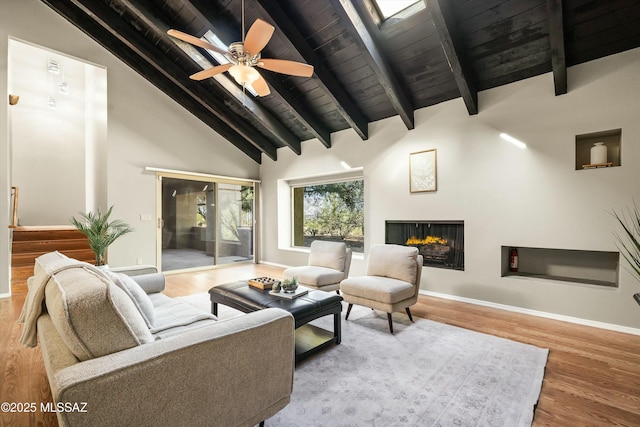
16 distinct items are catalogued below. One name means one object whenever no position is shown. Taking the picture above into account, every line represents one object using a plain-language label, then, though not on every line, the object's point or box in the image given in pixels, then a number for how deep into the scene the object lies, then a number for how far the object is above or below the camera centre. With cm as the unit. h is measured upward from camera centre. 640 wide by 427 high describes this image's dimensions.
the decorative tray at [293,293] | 262 -74
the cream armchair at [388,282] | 286 -74
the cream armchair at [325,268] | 358 -74
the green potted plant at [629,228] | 284 -17
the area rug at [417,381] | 168 -118
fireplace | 414 -40
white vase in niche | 310 +63
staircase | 434 -53
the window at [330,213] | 559 +1
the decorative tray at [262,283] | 285 -70
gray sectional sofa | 95 -56
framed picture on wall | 421 +62
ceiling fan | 217 +130
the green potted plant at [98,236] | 352 -26
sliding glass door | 570 -16
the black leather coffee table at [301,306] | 237 -80
